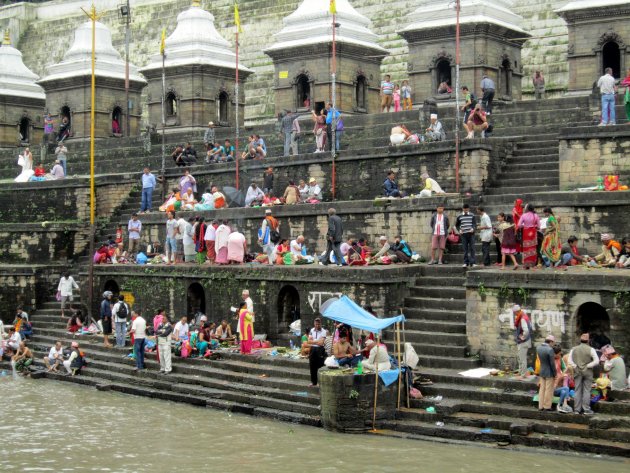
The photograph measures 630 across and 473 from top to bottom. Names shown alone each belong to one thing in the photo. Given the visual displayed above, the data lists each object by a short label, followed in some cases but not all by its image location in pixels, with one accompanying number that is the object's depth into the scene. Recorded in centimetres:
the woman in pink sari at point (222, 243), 2059
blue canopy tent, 1492
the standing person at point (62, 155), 2874
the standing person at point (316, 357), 1609
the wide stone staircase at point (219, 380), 1608
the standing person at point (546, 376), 1381
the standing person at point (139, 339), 1892
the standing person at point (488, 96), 2302
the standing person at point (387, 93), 2662
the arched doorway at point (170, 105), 3184
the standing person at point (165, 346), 1855
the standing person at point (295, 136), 2423
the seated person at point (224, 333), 1945
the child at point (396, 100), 2644
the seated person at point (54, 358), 2028
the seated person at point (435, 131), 2150
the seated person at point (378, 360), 1495
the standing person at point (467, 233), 1742
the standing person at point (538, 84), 2623
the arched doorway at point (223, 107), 3189
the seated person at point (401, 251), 1877
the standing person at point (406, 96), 2672
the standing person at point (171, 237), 2189
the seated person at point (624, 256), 1600
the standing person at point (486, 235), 1756
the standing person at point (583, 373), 1360
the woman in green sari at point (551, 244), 1606
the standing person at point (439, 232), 1820
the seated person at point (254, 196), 2275
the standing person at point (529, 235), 1614
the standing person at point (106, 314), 2145
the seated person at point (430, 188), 1961
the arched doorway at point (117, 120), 3381
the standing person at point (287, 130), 2423
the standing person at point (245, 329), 1827
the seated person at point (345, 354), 1559
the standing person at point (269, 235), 2070
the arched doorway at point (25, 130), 3681
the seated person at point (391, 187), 2069
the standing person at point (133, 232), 2402
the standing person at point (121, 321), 2047
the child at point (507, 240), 1655
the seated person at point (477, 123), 2128
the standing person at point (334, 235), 1878
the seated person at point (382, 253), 1884
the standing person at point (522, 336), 1525
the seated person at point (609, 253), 1633
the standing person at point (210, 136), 2694
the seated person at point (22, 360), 2069
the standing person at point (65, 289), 2347
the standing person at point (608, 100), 1994
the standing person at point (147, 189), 2489
